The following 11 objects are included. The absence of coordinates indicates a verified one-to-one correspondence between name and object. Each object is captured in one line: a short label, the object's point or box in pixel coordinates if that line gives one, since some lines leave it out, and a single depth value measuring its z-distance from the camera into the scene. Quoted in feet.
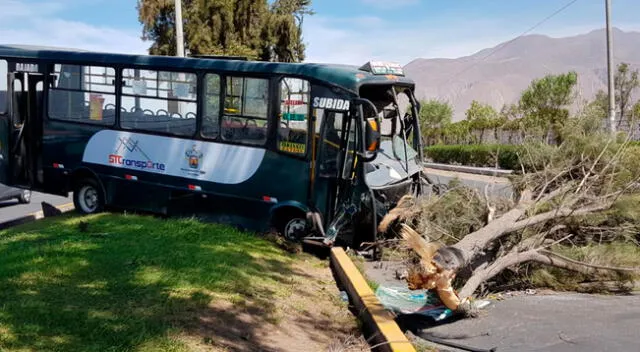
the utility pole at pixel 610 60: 71.33
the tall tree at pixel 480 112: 129.59
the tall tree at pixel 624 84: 113.23
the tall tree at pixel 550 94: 112.47
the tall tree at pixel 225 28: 95.09
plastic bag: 20.11
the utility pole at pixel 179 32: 63.83
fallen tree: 19.61
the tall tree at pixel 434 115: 152.66
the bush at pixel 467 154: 87.71
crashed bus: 29.76
